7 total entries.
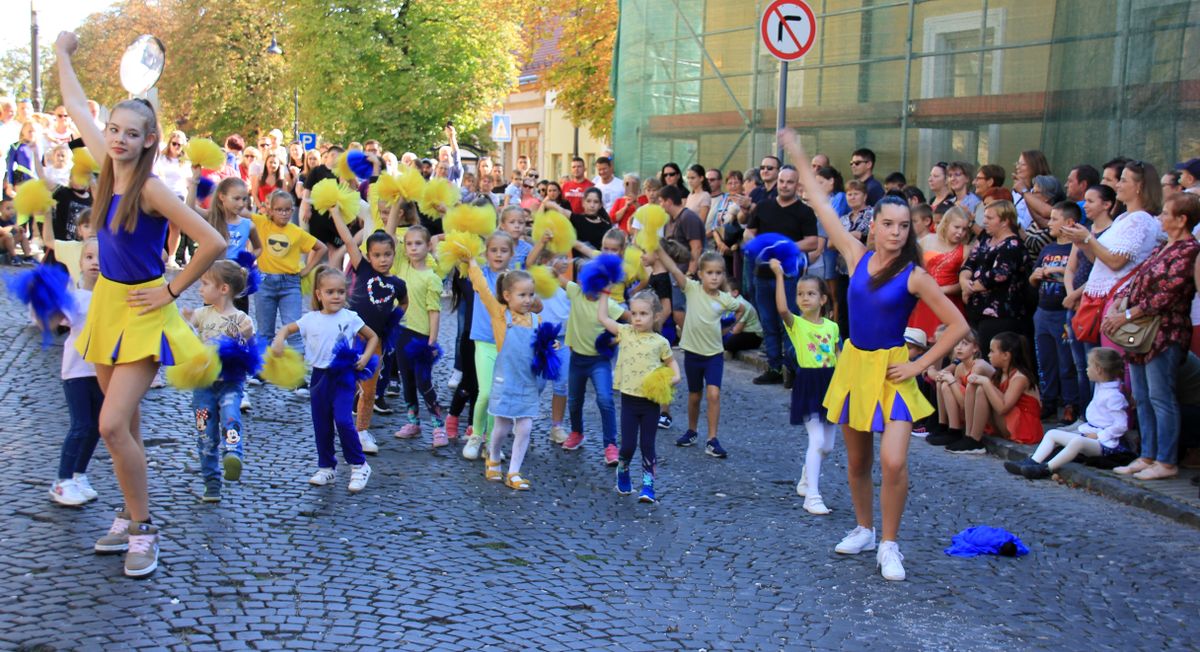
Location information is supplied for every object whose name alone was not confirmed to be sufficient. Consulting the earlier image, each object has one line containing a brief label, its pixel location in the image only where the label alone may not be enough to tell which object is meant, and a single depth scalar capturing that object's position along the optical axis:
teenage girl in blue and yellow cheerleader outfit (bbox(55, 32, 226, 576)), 5.32
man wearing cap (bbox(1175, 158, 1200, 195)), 8.55
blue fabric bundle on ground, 6.26
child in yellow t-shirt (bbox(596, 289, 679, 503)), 7.31
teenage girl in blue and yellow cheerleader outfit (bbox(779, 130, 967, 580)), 5.83
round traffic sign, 11.33
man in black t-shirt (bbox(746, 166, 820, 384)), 11.77
